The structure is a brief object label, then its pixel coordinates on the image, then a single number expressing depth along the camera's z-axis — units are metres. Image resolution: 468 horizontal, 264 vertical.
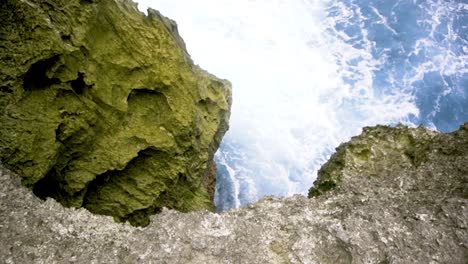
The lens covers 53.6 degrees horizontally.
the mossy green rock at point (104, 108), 7.59
